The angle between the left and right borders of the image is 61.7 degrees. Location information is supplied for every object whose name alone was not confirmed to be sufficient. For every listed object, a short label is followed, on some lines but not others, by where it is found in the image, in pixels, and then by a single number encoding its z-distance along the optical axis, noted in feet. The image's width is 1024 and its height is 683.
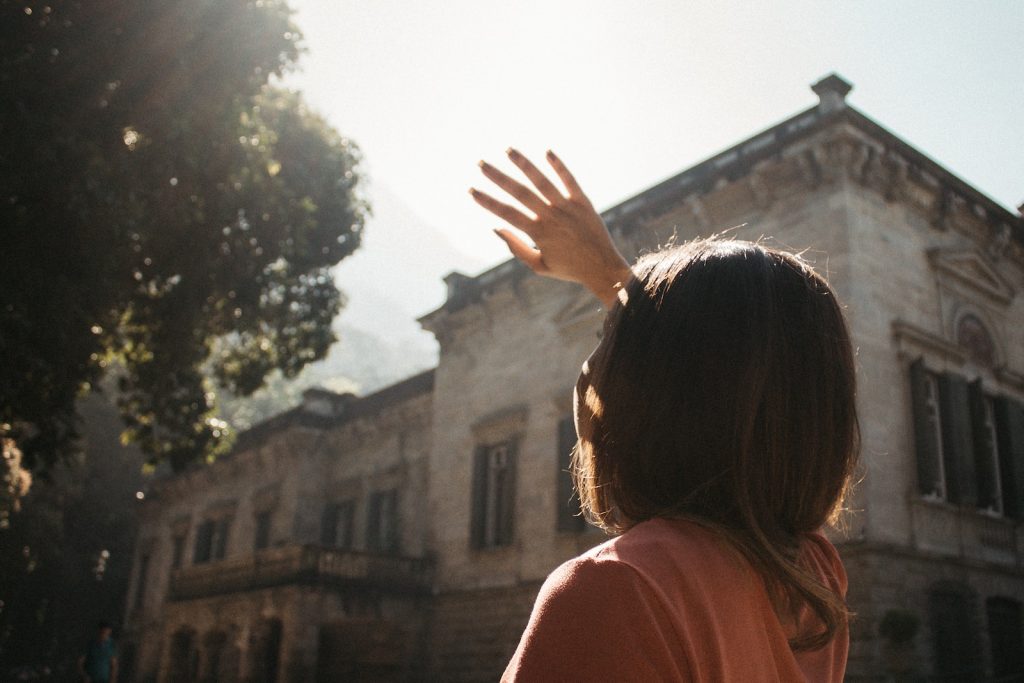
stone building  40.09
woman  3.00
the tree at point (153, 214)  32.37
